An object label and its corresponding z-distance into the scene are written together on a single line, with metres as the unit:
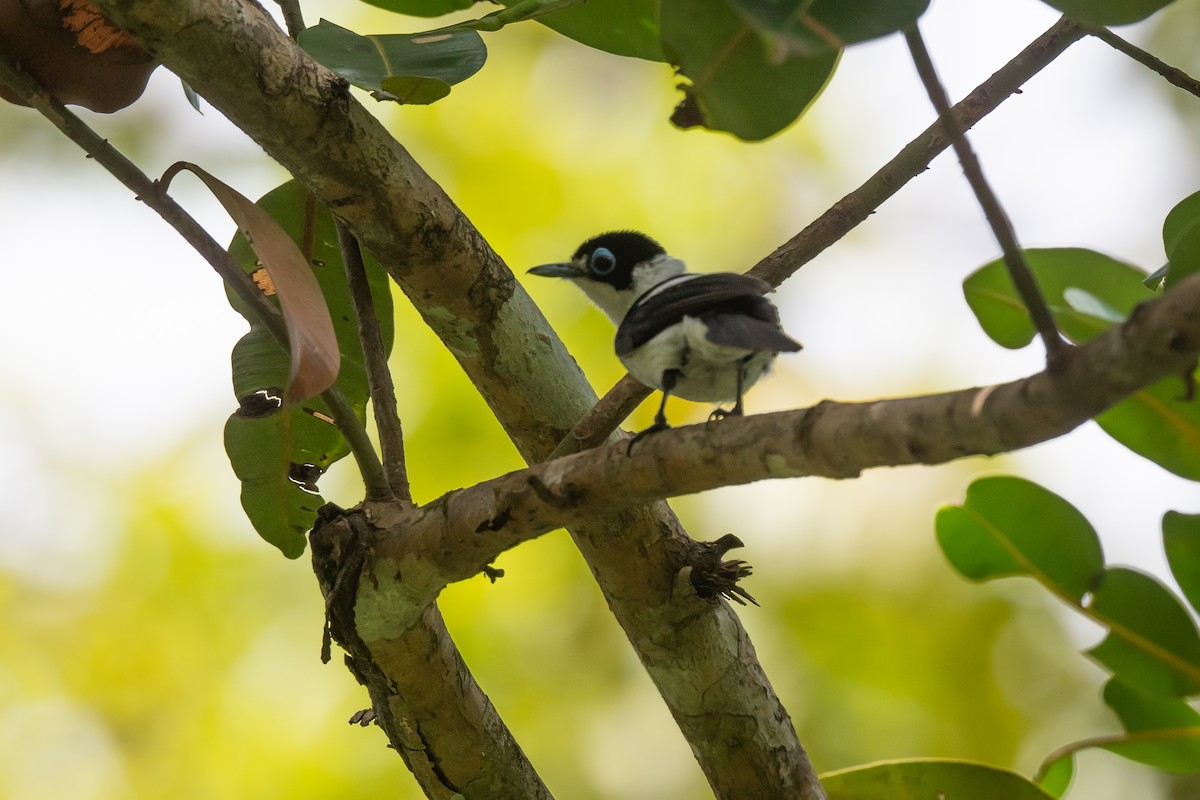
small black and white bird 4.69
